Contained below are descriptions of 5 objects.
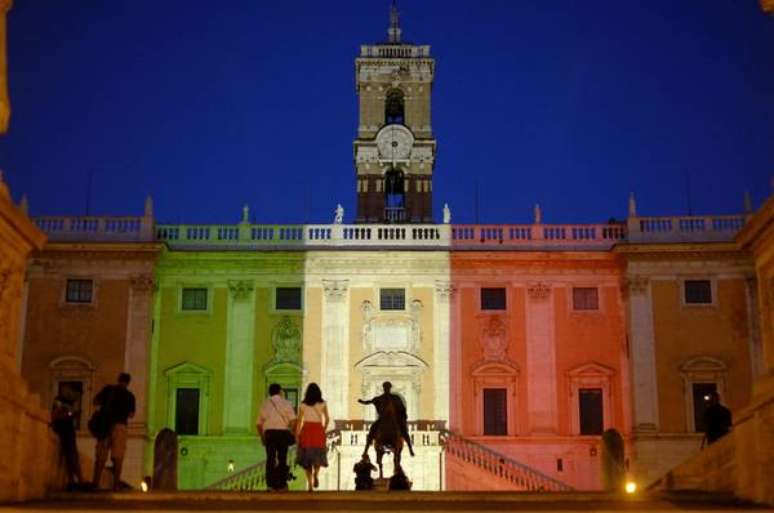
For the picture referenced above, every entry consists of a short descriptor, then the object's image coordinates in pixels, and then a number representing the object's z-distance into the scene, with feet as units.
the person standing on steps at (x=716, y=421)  59.26
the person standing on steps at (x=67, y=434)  43.47
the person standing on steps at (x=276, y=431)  51.39
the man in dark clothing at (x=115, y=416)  47.03
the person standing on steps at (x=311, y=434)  51.19
